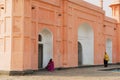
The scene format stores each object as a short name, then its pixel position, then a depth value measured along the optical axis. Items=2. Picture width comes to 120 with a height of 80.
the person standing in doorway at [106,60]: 26.28
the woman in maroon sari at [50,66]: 19.35
